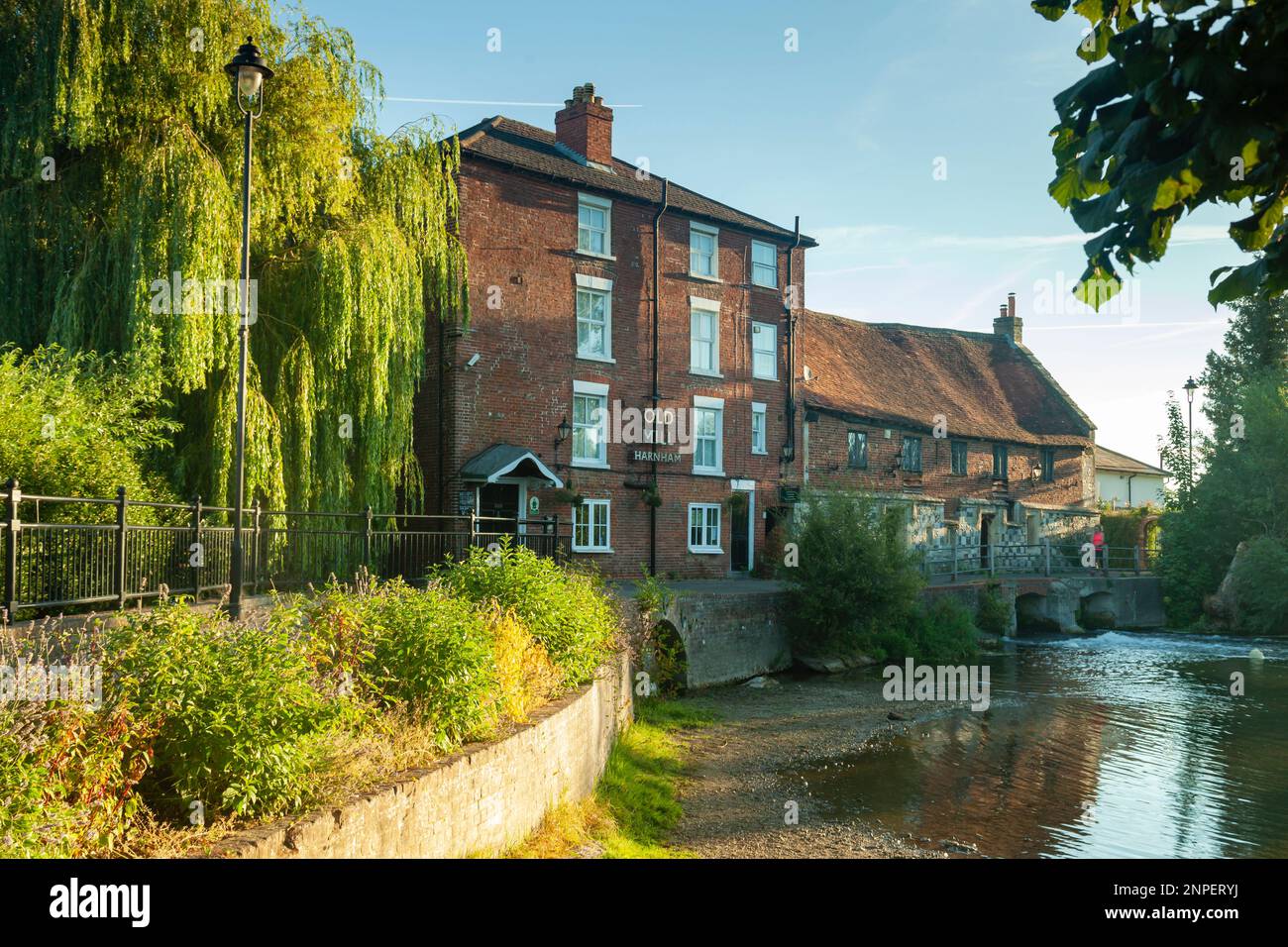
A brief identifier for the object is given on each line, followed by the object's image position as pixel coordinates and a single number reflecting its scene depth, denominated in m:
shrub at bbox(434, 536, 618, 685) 11.60
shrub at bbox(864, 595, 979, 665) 27.31
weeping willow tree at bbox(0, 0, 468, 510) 14.26
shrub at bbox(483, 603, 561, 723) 9.02
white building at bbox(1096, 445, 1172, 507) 60.00
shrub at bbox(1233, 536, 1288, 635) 35.78
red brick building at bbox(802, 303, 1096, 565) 35.94
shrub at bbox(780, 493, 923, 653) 25.08
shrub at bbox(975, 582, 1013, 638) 34.75
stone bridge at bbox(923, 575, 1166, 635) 38.53
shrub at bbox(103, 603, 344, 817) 5.64
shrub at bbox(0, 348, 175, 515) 11.82
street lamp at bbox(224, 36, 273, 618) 11.55
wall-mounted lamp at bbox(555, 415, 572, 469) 26.02
